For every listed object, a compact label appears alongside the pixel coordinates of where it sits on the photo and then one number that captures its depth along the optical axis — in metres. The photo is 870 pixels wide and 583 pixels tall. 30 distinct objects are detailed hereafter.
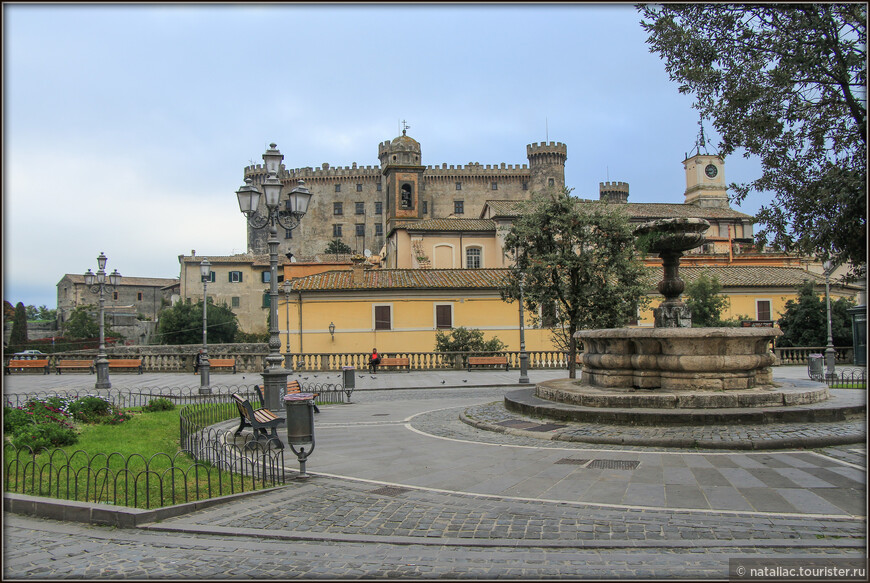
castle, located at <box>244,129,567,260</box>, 86.38
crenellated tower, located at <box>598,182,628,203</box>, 89.07
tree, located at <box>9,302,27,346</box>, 61.75
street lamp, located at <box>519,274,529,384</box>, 21.17
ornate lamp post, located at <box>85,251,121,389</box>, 20.89
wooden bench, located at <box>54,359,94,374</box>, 29.09
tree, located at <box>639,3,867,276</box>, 8.19
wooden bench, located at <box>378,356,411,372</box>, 28.49
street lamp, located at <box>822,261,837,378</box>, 20.23
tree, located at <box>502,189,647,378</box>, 16.00
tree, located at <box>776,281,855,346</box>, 31.86
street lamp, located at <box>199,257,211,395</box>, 18.31
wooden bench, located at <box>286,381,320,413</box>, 13.19
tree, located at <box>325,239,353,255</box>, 83.61
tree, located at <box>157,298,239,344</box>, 63.19
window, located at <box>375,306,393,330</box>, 33.53
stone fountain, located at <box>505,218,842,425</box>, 10.16
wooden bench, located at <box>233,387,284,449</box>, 9.50
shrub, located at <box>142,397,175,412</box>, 13.74
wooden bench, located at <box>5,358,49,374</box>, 29.05
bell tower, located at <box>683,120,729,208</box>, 63.44
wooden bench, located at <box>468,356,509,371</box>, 28.44
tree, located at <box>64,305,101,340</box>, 68.99
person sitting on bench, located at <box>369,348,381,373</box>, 27.77
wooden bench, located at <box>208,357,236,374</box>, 28.59
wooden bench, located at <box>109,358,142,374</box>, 29.06
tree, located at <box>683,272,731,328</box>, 33.09
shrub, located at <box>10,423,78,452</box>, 8.71
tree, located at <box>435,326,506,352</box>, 31.31
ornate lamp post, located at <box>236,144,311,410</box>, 11.91
